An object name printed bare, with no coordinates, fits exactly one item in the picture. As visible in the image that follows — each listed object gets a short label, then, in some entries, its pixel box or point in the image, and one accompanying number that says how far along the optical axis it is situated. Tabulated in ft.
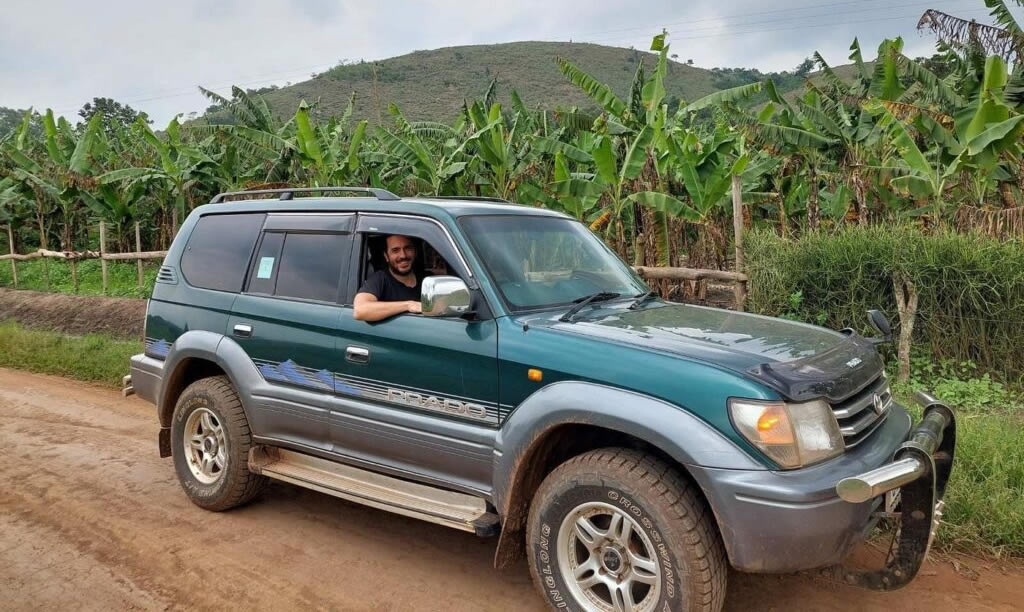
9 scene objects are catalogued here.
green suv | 9.60
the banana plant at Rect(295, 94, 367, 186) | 43.86
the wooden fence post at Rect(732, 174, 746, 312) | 28.09
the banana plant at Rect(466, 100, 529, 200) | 41.19
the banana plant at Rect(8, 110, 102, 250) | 58.49
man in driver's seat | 13.42
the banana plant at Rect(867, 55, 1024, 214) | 29.09
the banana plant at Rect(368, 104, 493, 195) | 42.52
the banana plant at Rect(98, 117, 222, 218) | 53.31
